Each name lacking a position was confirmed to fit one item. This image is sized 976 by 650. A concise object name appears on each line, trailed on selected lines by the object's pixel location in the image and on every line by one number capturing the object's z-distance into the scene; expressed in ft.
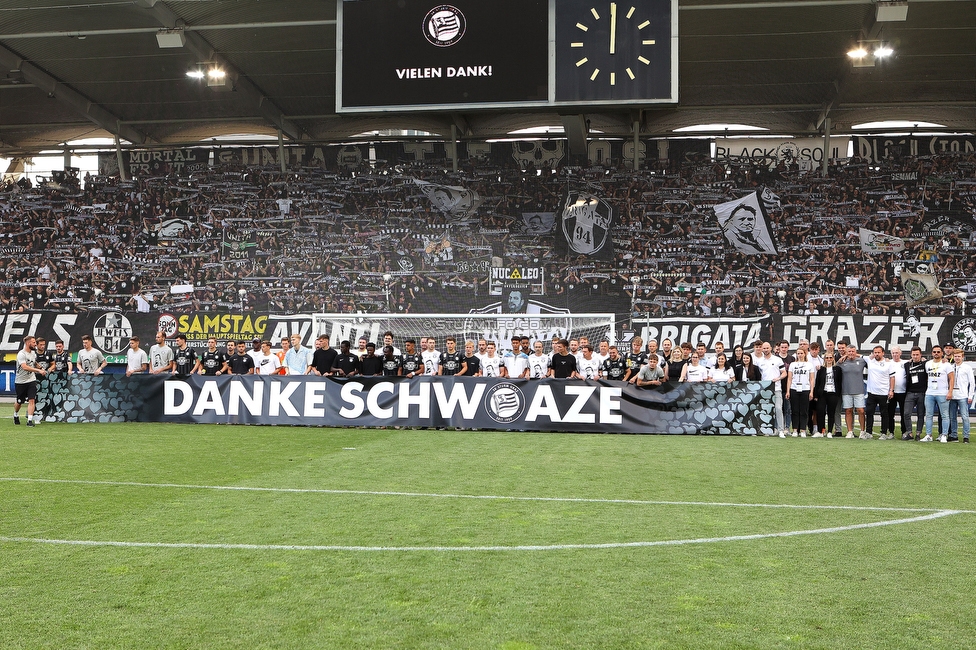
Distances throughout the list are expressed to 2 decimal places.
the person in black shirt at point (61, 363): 55.67
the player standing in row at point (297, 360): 57.26
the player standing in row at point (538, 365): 54.70
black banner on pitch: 49.73
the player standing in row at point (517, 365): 53.37
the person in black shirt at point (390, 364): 55.26
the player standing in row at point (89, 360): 57.36
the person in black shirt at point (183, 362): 57.77
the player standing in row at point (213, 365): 57.77
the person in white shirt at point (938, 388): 48.93
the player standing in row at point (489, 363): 55.52
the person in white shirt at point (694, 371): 52.37
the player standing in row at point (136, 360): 55.62
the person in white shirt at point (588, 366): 53.27
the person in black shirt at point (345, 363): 54.80
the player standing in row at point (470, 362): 53.93
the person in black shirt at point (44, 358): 55.93
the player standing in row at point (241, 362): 56.90
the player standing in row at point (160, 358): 56.44
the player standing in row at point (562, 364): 51.93
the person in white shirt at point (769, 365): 52.49
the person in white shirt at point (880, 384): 51.19
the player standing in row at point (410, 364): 55.64
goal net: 83.87
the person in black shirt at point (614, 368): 54.70
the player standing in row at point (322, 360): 54.95
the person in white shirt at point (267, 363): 56.19
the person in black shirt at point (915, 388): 50.52
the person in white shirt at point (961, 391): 48.70
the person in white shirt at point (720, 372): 52.54
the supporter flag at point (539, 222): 96.27
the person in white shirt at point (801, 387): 50.93
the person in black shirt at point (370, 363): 53.98
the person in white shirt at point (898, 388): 51.29
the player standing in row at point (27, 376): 51.44
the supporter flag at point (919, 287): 87.86
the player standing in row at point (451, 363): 54.39
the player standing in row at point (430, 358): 56.95
